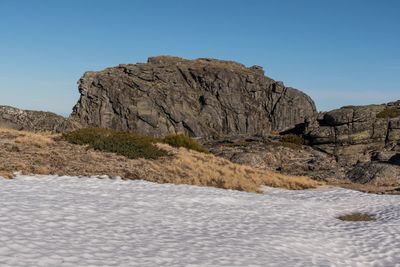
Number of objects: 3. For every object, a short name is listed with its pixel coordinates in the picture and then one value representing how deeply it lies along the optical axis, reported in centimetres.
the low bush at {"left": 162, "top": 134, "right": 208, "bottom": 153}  4231
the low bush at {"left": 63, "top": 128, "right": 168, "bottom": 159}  3050
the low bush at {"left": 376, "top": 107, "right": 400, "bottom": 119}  5750
